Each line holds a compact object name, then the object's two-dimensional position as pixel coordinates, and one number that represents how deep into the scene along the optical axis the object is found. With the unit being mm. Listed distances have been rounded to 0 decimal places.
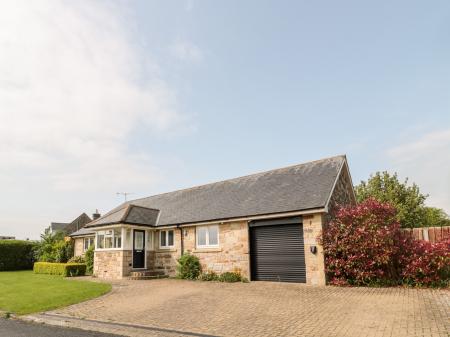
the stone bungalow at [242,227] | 16094
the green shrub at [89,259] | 23873
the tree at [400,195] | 34219
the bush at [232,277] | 17312
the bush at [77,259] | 26722
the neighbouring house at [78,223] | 51594
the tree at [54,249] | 30266
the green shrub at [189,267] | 19031
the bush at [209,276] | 18105
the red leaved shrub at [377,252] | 13445
